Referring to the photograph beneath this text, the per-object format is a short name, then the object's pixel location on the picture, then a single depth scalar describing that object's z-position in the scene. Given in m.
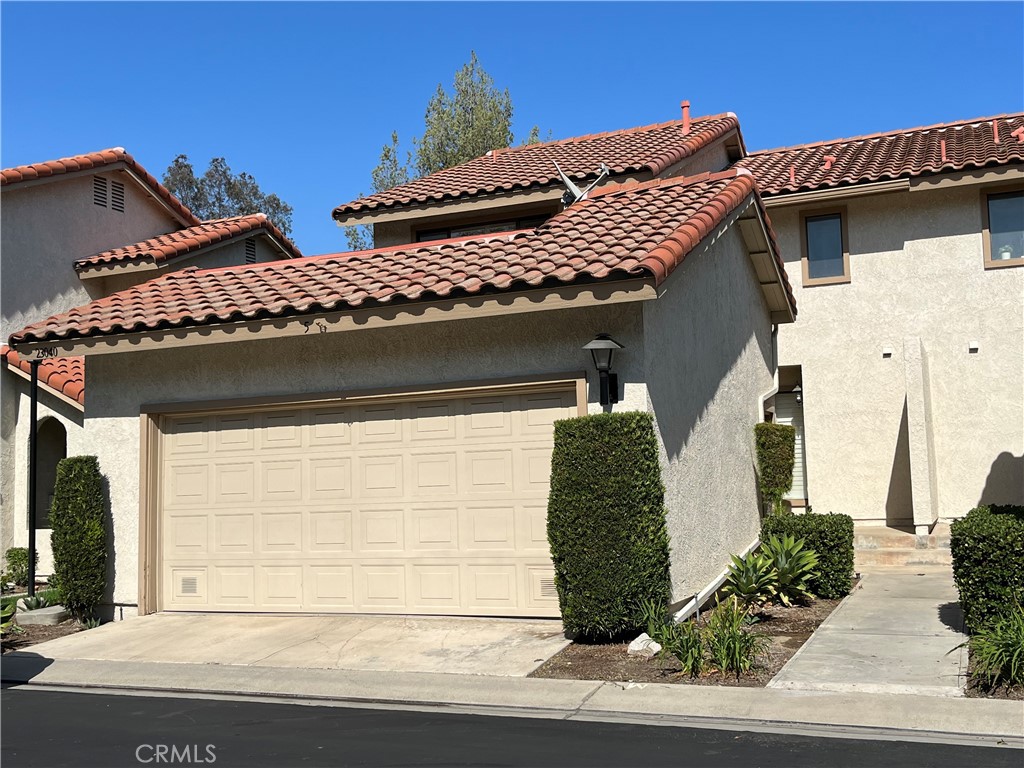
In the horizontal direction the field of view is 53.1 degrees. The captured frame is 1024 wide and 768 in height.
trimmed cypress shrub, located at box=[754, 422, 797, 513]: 14.60
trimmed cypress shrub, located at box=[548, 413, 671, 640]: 9.18
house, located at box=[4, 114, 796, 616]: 10.27
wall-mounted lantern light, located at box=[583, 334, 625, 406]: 9.66
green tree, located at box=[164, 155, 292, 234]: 47.00
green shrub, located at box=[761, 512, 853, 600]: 12.16
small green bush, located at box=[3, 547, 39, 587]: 14.91
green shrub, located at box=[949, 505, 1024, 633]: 8.43
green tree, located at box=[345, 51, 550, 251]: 35.19
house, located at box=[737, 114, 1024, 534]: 16.50
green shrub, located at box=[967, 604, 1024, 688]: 7.32
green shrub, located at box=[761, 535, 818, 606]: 11.70
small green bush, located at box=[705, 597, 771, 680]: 8.12
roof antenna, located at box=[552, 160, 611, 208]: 15.37
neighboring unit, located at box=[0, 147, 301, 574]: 15.31
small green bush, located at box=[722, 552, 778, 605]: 11.35
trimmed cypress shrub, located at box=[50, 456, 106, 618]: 11.53
